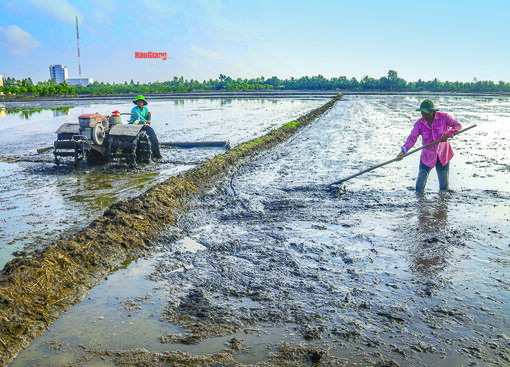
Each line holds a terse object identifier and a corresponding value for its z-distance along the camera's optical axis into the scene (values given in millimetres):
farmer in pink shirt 6816
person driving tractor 10578
